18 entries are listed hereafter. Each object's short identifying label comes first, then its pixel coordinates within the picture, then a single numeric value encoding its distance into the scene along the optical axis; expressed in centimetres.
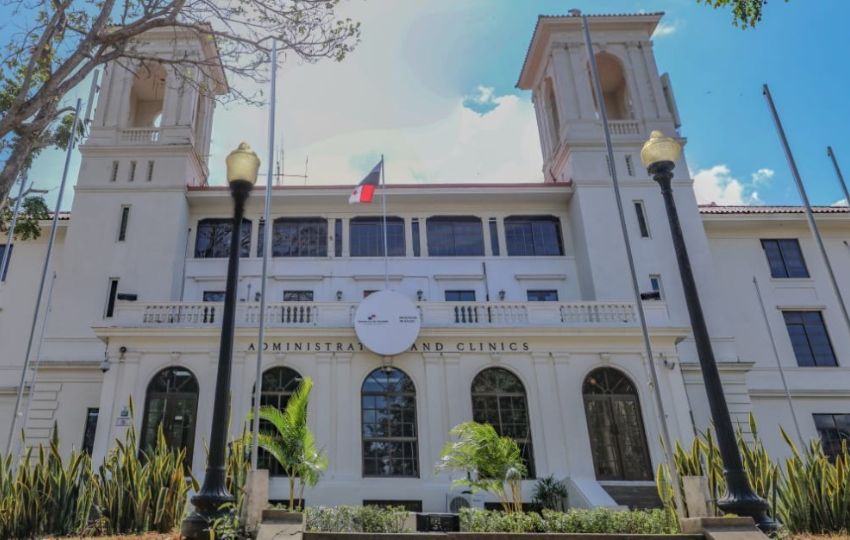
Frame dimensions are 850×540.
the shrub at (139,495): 820
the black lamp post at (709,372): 796
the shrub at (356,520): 1186
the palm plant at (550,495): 1627
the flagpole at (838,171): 1781
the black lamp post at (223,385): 764
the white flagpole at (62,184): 1784
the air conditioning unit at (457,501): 1628
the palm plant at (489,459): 1398
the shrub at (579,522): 1077
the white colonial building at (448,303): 1802
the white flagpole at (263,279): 938
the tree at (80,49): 1085
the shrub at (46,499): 796
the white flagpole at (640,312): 917
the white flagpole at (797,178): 1559
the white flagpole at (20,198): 1842
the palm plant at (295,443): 1302
